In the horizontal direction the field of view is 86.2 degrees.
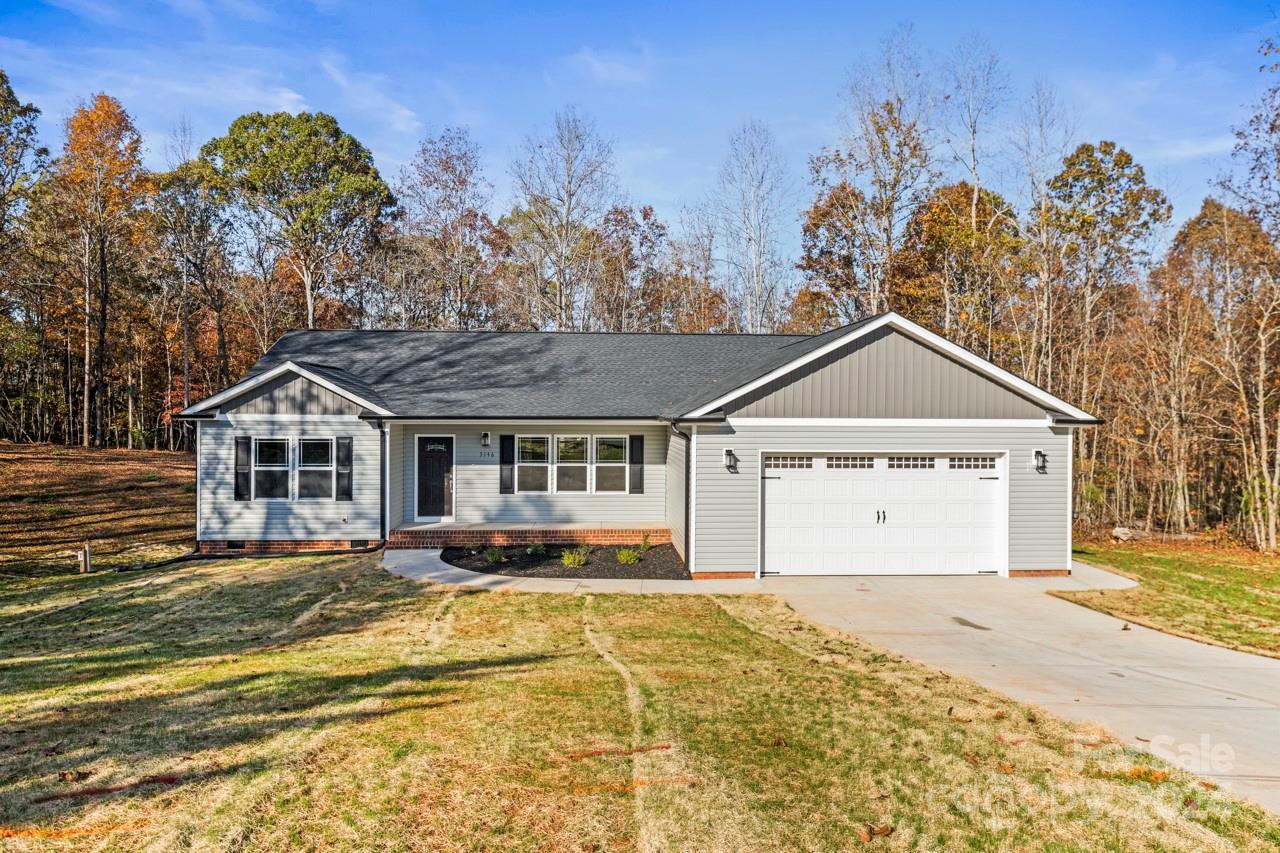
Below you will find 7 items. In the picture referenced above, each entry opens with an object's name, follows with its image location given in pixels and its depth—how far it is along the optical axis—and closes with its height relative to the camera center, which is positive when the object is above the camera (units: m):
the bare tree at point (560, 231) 26.64 +8.11
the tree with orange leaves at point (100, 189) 26.55 +9.34
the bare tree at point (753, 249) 25.88 +7.03
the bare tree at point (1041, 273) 20.47 +4.93
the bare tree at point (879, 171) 23.09 +8.91
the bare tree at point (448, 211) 29.64 +9.52
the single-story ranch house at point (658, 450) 12.03 -0.47
